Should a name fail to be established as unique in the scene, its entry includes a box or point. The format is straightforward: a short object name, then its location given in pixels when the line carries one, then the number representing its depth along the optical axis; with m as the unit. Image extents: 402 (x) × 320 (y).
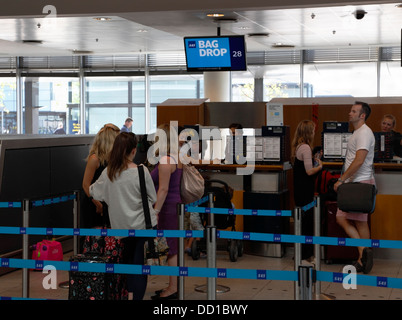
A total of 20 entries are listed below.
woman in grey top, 5.17
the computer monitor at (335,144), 8.75
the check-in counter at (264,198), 8.43
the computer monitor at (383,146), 8.37
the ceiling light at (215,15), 11.31
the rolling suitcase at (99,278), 5.10
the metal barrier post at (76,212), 6.77
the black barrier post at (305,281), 3.57
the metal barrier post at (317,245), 5.93
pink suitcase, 7.35
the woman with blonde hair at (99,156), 6.52
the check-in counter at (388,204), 8.28
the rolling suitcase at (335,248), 7.95
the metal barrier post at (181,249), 5.46
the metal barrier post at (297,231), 5.39
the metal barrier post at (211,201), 6.24
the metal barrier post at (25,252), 5.58
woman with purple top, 5.86
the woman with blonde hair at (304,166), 7.97
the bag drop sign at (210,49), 11.53
